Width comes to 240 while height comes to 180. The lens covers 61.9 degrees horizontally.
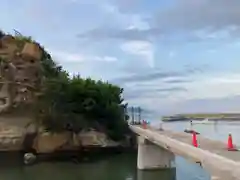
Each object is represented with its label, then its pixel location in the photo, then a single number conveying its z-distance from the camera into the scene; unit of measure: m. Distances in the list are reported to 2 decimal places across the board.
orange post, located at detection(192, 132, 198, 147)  7.54
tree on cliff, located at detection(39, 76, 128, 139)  17.34
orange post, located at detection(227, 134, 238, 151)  6.88
